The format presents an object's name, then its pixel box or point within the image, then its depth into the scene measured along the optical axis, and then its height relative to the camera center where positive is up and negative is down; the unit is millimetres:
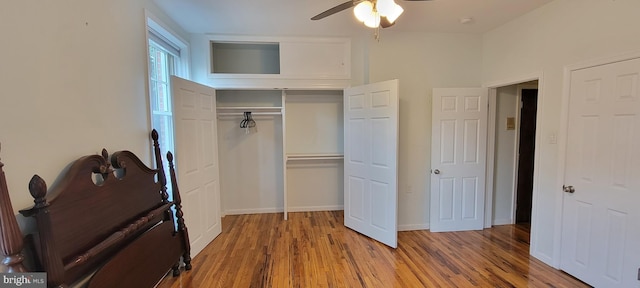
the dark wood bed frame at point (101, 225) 1204 -589
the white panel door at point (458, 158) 3314 -420
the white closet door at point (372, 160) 2979 -421
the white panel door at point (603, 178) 1990 -451
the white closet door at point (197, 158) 2631 -351
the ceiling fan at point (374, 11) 1734 +855
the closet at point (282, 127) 3568 +22
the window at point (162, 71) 2648 +687
